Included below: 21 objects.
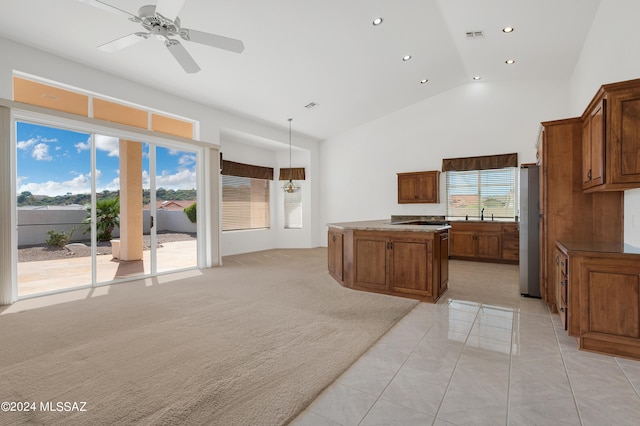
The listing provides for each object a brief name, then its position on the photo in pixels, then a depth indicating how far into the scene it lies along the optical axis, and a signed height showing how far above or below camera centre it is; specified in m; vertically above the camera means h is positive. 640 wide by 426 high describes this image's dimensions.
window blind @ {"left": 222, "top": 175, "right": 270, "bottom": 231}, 7.87 +0.23
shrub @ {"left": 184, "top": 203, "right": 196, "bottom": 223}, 6.05 +0.00
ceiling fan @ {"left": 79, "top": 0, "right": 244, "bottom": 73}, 2.51 +1.66
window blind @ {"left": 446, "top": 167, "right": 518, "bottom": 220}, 6.94 +0.41
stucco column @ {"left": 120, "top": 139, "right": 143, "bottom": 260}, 5.04 +0.20
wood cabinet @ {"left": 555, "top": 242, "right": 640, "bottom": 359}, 2.30 -0.68
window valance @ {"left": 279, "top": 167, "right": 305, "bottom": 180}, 9.01 +1.11
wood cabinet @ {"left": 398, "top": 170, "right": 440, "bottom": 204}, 7.50 +0.58
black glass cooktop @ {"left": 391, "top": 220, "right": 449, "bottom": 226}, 5.32 -0.22
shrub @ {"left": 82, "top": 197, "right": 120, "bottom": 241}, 4.70 -0.07
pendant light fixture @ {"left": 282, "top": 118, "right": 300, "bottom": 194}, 7.88 +0.66
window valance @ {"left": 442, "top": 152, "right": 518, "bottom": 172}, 6.77 +1.09
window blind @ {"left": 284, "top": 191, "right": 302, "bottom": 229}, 9.29 +0.04
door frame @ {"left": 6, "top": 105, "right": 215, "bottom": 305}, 3.82 +0.80
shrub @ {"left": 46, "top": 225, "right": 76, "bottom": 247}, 4.31 -0.36
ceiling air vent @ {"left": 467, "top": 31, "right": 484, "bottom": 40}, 4.98 +2.85
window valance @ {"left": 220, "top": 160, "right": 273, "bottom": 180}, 7.58 +1.08
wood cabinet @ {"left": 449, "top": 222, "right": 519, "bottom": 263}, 6.36 -0.65
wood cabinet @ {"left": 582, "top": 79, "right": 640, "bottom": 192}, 2.39 +0.59
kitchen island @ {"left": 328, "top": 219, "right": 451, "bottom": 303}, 3.80 -0.63
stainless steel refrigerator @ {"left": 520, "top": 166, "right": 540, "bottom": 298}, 4.00 -0.27
